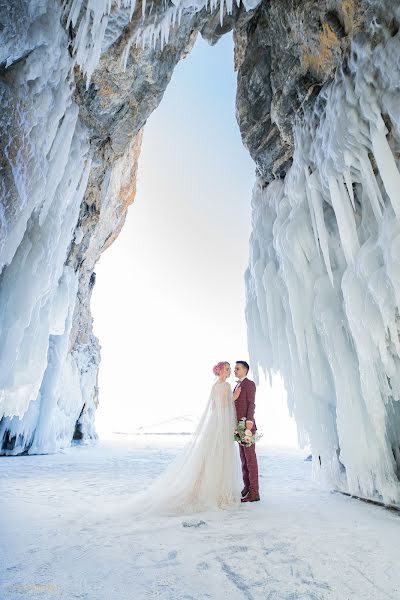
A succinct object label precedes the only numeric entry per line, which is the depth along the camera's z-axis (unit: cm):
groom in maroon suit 381
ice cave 372
